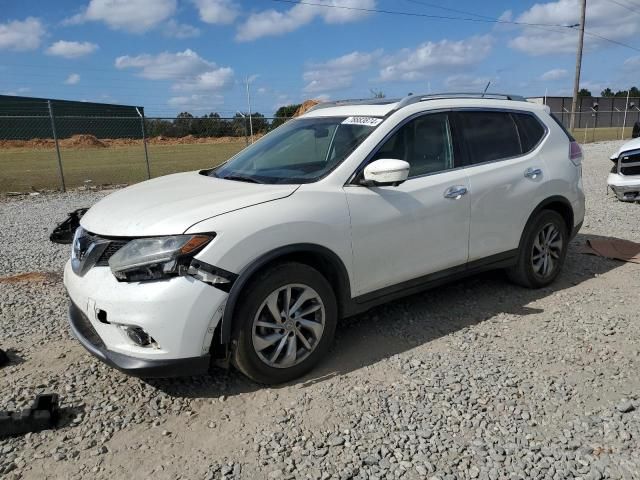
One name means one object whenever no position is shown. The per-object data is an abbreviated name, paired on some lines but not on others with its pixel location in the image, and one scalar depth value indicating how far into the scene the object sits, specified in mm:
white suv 3037
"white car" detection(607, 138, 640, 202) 9234
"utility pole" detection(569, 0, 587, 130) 30617
